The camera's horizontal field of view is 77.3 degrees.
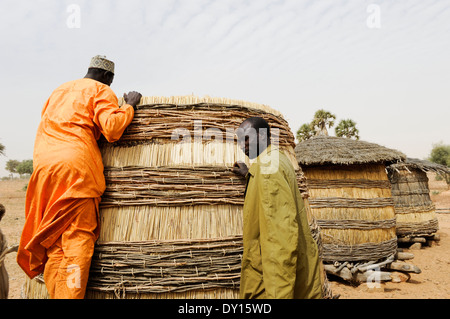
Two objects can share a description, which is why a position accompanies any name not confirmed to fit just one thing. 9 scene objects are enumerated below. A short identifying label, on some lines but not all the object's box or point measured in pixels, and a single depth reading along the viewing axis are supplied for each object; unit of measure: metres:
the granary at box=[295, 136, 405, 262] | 8.45
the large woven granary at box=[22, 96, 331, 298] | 2.00
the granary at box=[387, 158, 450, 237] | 11.86
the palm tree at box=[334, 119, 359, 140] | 20.24
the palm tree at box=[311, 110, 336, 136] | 18.64
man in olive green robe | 1.73
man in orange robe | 1.82
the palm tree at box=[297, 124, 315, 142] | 20.03
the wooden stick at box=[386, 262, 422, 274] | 8.36
